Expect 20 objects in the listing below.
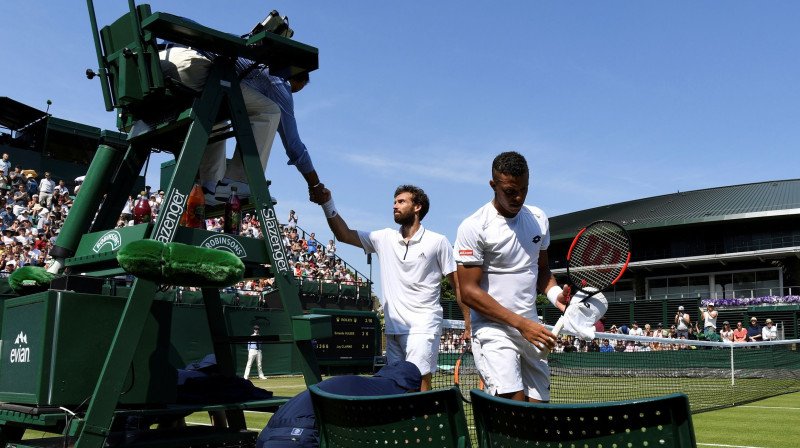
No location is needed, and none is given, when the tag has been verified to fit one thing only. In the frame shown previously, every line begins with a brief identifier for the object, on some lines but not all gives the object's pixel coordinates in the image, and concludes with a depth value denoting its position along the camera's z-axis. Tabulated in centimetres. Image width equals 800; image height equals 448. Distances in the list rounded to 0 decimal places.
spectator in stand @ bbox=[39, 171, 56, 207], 2362
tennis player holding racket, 435
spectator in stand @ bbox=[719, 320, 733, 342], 2581
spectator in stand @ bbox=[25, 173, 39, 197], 2481
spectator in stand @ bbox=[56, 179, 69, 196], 2409
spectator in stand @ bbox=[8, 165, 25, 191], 2443
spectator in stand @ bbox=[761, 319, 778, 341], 2519
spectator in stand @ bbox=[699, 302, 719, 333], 2553
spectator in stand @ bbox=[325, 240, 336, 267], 3189
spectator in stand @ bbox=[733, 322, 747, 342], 2448
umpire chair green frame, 482
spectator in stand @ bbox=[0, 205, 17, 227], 2169
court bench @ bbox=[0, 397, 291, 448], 432
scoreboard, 992
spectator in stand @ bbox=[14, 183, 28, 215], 2331
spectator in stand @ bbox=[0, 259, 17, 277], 1741
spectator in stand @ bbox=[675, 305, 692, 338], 2514
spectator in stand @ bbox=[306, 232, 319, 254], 3095
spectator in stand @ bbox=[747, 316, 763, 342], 2613
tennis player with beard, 586
